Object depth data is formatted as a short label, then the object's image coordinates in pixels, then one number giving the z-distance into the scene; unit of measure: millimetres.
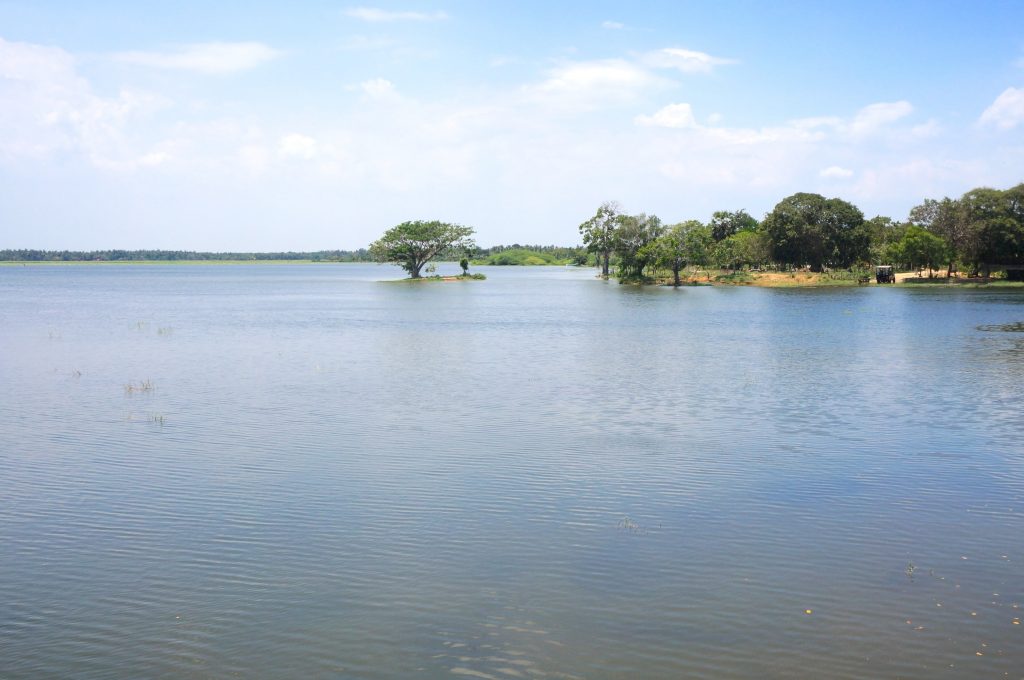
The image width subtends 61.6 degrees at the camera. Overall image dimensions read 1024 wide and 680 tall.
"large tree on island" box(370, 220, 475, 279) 122312
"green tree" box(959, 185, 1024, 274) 103438
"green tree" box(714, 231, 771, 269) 124688
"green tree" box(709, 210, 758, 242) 165000
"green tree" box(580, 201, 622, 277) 130250
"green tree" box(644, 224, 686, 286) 114188
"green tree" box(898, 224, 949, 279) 109438
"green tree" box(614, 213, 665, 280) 123375
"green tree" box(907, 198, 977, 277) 105312
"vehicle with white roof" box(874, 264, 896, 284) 113500
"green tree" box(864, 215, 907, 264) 125212
